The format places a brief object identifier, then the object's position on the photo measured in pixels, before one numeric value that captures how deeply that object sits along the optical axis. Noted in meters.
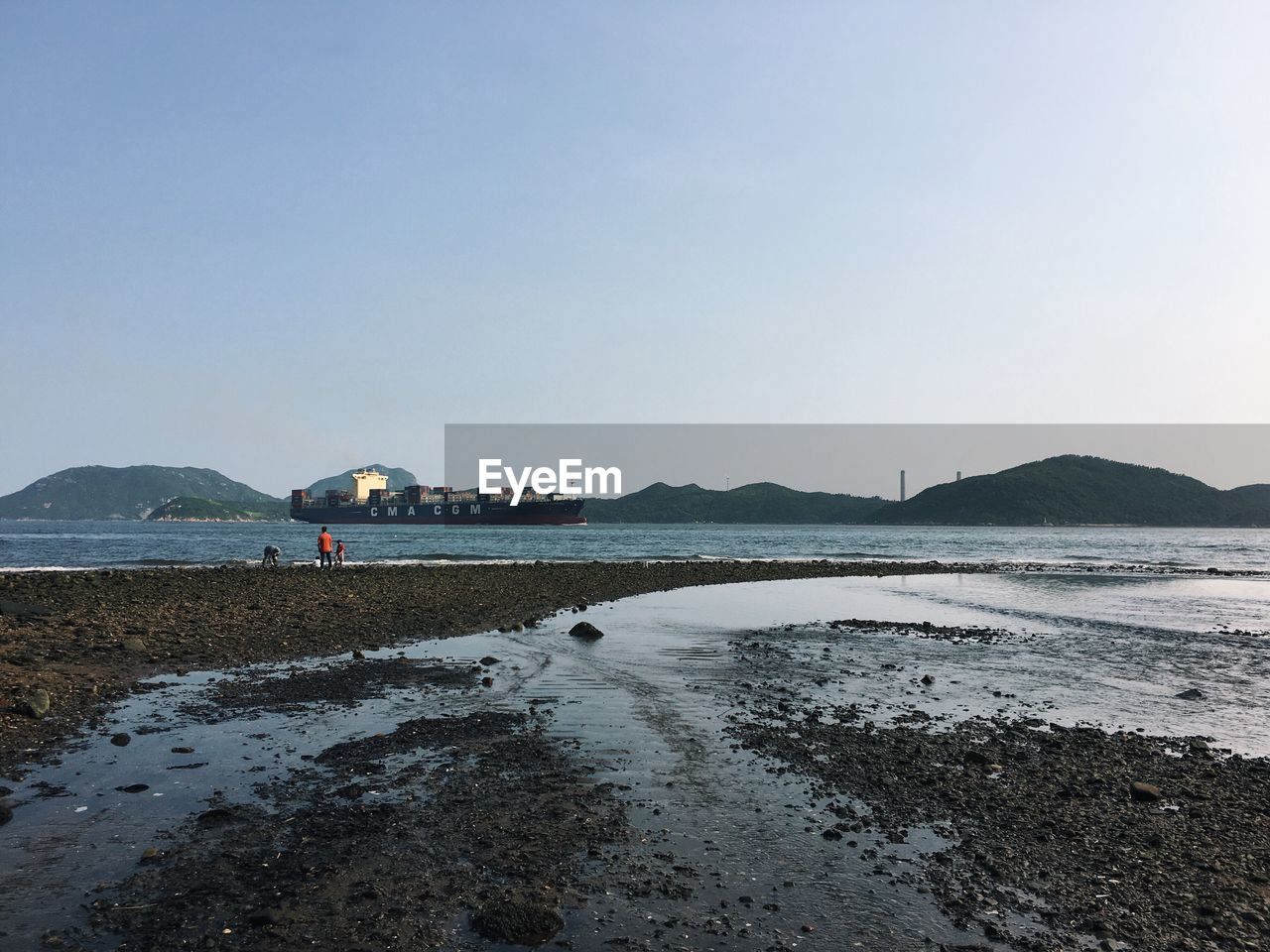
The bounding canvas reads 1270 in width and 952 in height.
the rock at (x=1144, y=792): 8.33
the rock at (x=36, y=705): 10.66
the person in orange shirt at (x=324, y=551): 41.36
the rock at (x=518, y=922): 5.25
